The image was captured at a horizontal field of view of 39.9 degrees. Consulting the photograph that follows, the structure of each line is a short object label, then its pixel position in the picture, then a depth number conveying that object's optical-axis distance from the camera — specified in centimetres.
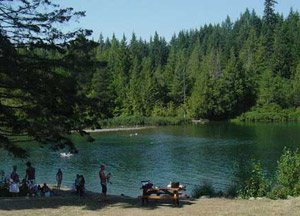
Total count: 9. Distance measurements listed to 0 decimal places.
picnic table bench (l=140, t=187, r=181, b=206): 1481
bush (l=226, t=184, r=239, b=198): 1768
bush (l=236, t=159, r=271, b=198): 1722
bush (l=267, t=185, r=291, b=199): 1630
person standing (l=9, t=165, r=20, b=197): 1739
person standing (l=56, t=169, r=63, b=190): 2070
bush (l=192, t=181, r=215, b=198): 1834
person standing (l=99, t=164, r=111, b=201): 1648
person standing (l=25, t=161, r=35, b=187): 1856
